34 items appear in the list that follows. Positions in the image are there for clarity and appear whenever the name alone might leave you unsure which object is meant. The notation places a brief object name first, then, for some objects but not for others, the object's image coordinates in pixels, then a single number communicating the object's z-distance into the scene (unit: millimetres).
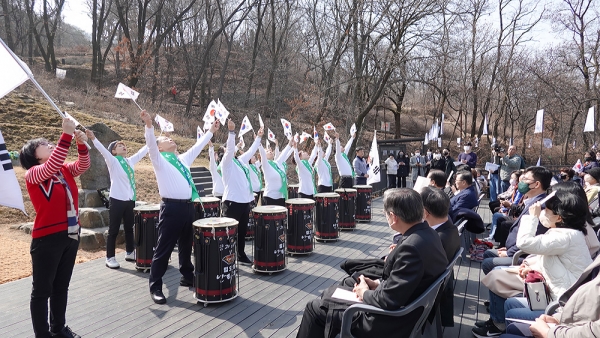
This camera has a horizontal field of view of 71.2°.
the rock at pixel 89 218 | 8102
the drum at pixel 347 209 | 9230
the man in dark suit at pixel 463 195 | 5770
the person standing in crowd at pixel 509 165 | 11485
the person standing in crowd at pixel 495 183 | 12734
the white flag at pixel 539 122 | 15727
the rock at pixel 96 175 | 8562
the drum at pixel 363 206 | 10327
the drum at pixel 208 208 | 7008
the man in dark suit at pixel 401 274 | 2699
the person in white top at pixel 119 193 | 6208
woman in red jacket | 3607
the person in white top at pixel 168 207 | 4953
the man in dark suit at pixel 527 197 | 4621
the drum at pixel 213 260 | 4785
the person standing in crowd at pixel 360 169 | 13281
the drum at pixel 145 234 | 6070
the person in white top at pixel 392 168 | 16297
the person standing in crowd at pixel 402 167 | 17453
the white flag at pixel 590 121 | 14136
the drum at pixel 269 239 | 5875
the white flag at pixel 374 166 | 11859
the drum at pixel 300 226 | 6828
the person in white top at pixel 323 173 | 9781
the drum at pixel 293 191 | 9688
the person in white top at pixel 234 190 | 6199
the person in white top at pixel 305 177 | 8664
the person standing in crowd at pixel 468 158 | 13008
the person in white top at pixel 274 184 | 7699
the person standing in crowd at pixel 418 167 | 19188
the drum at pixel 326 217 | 7930
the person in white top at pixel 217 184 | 8433
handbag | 3197
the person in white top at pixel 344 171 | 10438
